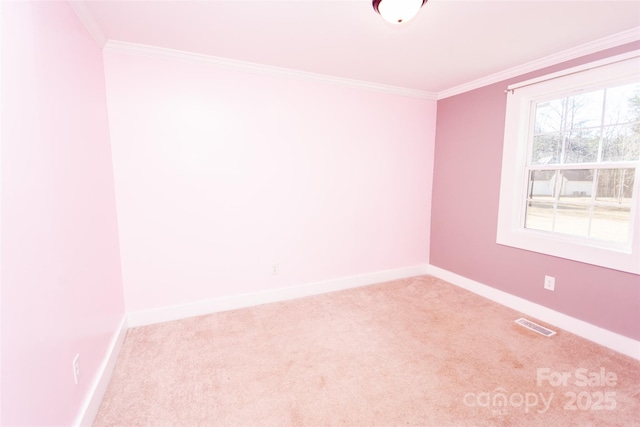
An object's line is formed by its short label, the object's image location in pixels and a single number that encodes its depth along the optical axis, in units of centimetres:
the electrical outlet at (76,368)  145
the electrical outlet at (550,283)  264
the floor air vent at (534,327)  248
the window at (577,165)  221
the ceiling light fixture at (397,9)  150
